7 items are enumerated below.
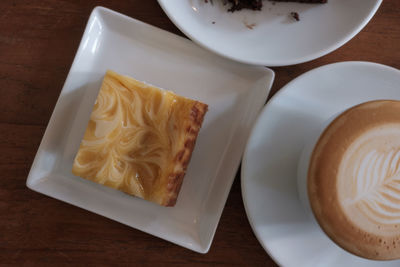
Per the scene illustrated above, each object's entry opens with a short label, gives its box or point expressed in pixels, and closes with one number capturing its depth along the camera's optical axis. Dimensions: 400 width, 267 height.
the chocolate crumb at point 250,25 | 0.47
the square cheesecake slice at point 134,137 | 0.45
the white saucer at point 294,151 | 0.44
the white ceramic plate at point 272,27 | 0.45
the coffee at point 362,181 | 0.41
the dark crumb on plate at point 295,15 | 0.47
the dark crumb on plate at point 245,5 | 0.46
